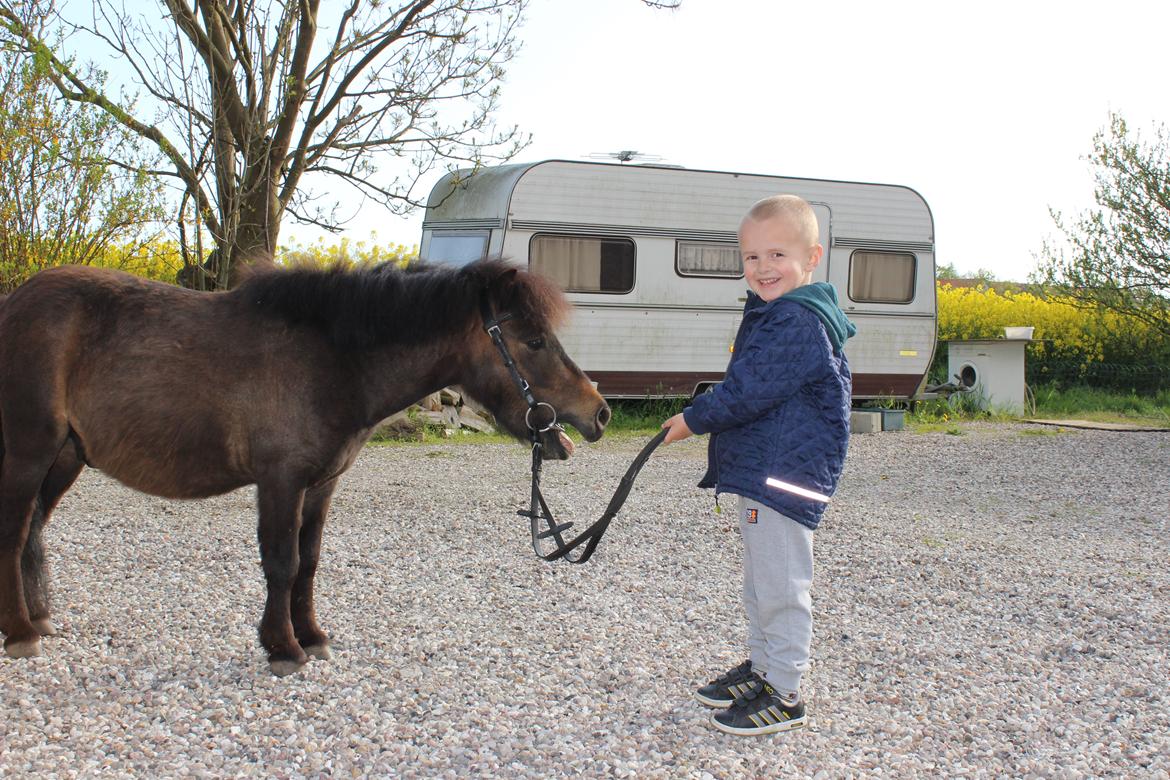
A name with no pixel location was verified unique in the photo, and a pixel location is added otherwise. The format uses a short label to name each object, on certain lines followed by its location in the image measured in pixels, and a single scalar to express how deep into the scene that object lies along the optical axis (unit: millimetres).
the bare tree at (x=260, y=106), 8570
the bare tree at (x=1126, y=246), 14594
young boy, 3043
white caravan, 11820
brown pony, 3592
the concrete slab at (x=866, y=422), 13203
